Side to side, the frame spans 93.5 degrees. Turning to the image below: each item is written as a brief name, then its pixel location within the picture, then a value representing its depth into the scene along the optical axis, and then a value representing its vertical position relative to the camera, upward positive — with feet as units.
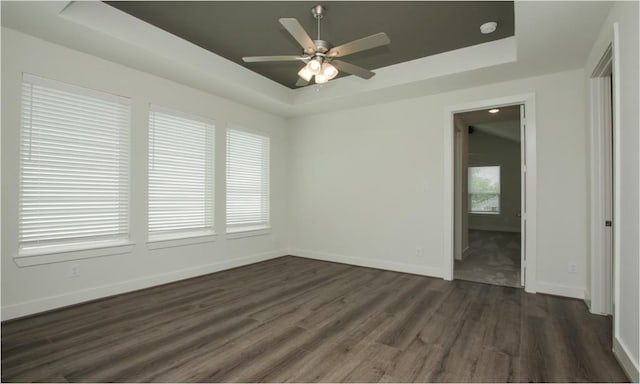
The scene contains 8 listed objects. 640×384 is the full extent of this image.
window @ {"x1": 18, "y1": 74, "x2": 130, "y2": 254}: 9.76 +0.92
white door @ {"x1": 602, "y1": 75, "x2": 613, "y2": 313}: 9.75 +0.20
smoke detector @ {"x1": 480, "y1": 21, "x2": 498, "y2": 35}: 10.17 +5.81
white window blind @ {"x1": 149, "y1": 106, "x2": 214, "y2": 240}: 13.01 +0.89
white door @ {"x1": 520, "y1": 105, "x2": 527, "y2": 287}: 12.60 -0.08
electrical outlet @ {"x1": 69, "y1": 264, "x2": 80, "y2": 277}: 10.45 -2.69
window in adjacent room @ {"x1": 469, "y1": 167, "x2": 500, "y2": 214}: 33.99 +0.63
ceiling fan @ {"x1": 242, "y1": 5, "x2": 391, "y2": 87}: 7.82 +4.10
